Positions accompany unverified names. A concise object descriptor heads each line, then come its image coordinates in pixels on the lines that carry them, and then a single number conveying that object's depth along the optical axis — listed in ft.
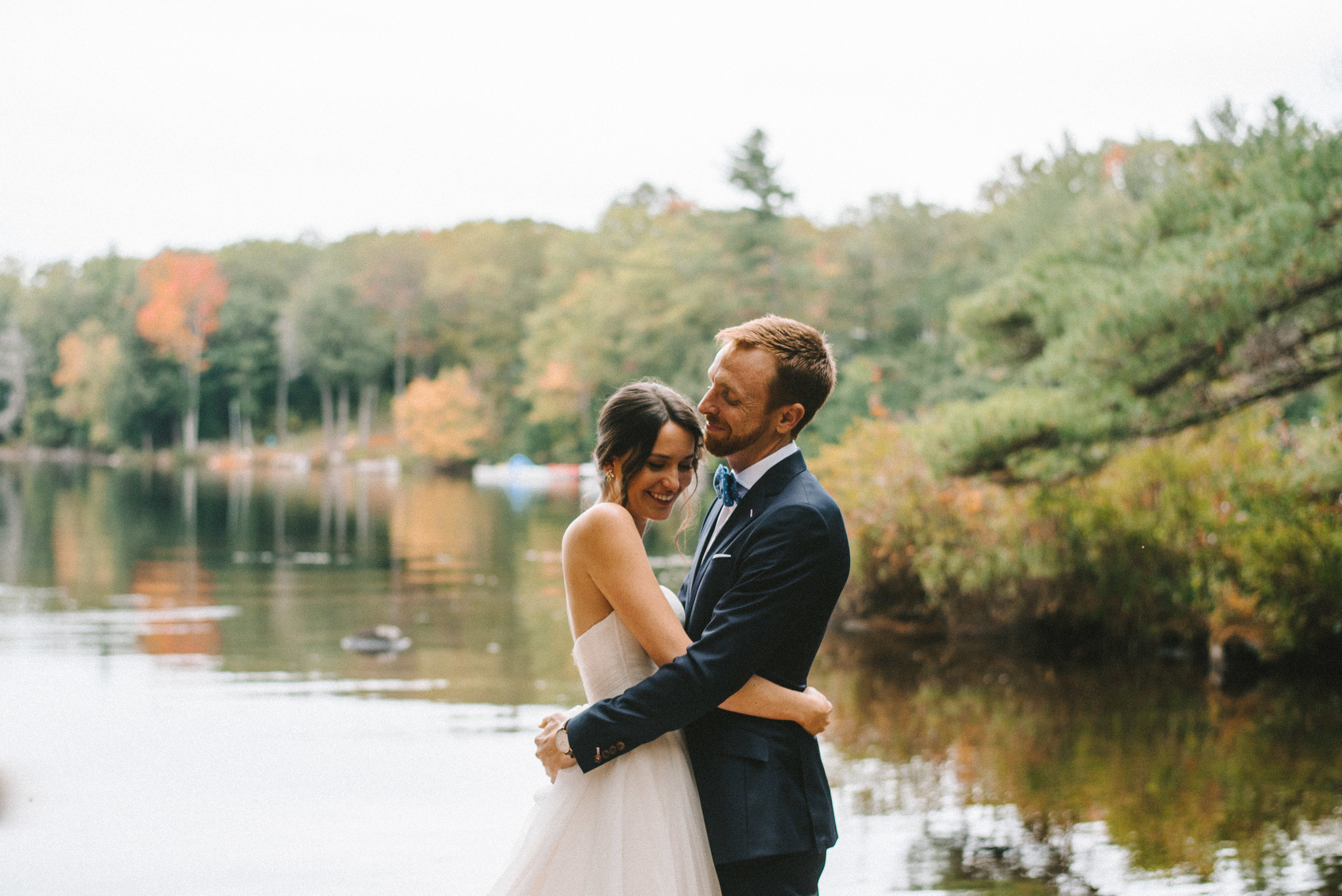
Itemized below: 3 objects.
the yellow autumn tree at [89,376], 258.57
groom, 8.86
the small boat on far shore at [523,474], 192.34
